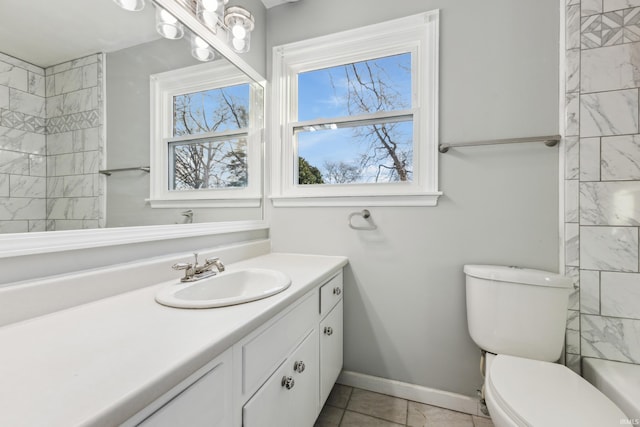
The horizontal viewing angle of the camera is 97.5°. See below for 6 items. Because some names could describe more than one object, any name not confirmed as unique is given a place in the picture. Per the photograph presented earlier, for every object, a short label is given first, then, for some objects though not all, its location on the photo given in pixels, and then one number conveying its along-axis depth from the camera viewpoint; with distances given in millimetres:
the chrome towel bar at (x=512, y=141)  1307
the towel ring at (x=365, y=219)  1609
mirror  769
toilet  882
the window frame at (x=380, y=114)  1524
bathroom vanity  432
